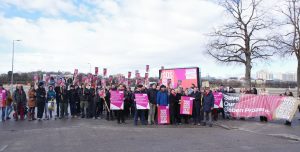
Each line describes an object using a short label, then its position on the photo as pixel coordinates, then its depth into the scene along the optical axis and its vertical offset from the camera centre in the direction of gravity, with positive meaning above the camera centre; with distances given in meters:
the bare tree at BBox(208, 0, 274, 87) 26.98 +4.05
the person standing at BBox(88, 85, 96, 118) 12.89 -1.09
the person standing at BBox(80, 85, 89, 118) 12.82 -0.95
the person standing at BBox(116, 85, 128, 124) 11.65 -1.55
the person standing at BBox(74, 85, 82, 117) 13.08 -0.68
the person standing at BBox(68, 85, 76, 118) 13.01 -0.94
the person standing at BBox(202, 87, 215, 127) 11.49 -0.99
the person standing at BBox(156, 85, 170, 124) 11.47 -0.75
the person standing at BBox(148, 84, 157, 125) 11.51 -1.04
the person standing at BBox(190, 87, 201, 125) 11.77 -1.18
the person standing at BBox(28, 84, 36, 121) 12.22 -1.07
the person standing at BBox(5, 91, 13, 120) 12.39 -1.19
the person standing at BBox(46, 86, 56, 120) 12.64 -0.89
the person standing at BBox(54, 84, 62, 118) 12.74 -0.63
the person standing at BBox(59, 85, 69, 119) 12.77 -1.17
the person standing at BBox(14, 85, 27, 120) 12.22 -0.97
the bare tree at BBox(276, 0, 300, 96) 23.11 +4.66
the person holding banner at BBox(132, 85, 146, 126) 11.31 -1.46
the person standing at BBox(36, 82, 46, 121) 12.36 -0.98
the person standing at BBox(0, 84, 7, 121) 12.03 -0.91
